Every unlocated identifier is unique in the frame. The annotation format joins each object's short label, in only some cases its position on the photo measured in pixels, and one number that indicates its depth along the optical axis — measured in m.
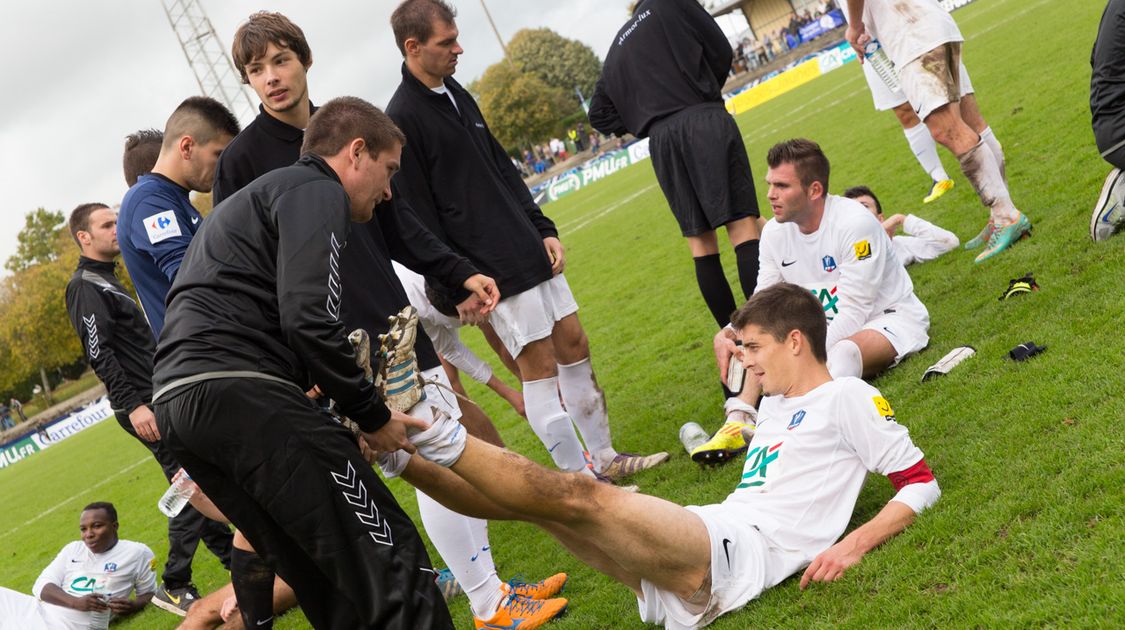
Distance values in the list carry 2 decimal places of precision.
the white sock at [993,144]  6.86
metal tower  53.59
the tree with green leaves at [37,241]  63.75
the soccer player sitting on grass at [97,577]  6.99
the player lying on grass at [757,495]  3.23
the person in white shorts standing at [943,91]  6.41
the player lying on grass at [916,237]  7.44
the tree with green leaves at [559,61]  86.50
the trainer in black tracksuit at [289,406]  2.81
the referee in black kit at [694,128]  5.62
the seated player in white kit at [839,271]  5.29
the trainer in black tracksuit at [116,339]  6.34
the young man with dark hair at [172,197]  4.64
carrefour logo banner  36.09
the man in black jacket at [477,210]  5.07
